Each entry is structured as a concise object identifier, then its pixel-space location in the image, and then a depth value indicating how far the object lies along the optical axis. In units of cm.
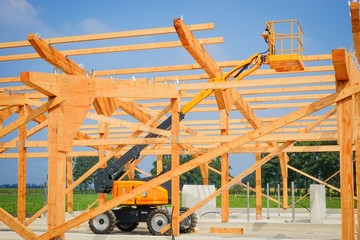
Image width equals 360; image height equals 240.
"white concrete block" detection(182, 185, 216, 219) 2398
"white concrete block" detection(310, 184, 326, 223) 1984
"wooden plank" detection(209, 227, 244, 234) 1612
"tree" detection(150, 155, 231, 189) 8244
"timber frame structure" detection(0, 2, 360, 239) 1002
